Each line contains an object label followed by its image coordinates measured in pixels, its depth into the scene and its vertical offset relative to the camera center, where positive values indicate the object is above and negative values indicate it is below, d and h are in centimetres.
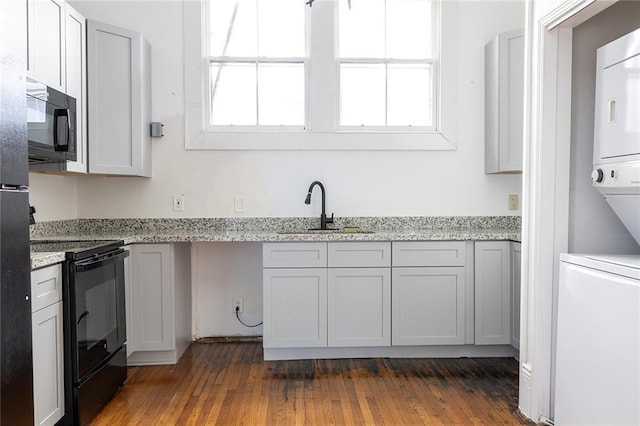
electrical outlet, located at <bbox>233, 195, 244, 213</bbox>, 336 -1
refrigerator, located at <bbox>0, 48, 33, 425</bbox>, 145 -18
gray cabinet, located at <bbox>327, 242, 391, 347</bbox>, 288 -60
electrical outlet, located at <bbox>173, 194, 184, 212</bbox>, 333 +0
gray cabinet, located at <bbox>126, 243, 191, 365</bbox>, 282 -65
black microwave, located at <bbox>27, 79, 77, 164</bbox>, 208 +40
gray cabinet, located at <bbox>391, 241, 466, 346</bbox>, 289 -59
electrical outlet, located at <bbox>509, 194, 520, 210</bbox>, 341 +1
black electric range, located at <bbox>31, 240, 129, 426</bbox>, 204 -61
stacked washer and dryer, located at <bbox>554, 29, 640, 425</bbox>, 157 -35
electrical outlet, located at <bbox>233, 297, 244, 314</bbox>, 339 -77
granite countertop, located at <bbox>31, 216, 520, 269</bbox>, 289 -19
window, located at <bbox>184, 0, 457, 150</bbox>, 333 +100
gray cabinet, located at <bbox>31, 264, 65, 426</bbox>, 182 -62
